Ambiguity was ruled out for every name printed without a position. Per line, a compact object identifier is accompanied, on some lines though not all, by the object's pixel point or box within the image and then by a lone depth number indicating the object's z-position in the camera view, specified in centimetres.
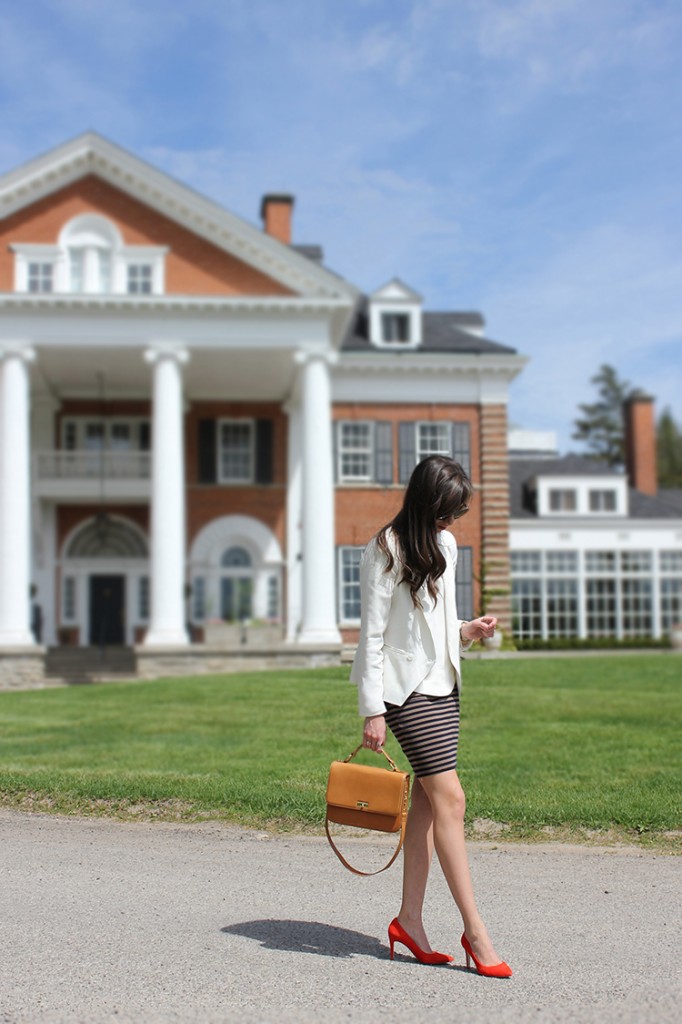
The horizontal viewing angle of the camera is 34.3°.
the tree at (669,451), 8056
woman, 458
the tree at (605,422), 7825
